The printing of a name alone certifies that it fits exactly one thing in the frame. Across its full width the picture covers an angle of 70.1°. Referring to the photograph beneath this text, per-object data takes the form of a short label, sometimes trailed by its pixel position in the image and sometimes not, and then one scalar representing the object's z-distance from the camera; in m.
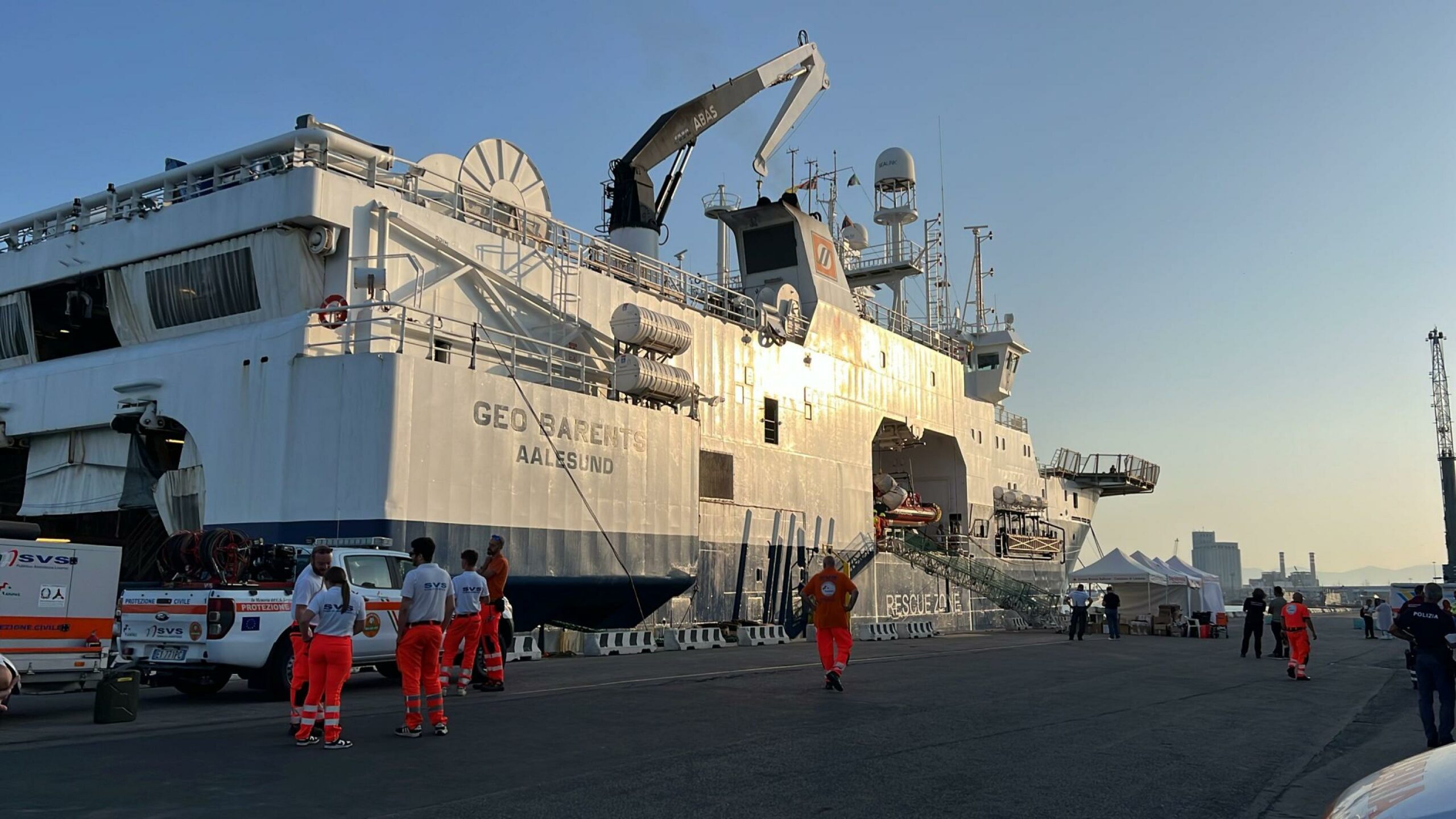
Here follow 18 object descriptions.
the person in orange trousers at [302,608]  8.01
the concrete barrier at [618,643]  17.53
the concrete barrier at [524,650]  16.16
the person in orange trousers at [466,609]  9.92
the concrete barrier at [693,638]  19.14
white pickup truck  10.21
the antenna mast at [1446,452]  57.12
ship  15.02
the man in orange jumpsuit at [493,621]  11.29
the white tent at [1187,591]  29.94
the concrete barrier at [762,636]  21.23
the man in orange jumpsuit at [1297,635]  14.58
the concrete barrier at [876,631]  24.78
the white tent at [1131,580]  28.94
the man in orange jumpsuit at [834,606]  11.87
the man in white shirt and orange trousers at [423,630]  8.24
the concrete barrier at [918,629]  26.39
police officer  8.22
